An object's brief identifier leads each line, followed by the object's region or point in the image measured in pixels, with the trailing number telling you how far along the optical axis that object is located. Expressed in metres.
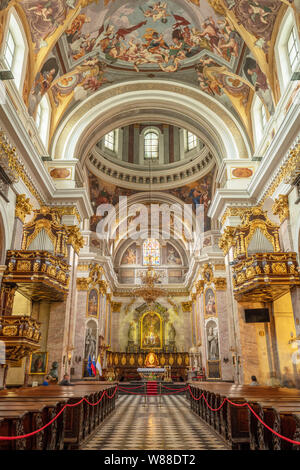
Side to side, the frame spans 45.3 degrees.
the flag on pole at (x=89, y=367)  16.94
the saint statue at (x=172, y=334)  25.55
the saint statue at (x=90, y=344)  17.97
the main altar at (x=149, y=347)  23.36
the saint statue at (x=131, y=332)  25.59
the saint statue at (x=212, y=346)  18.00
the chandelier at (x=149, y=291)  16.36
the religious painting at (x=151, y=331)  25.30
